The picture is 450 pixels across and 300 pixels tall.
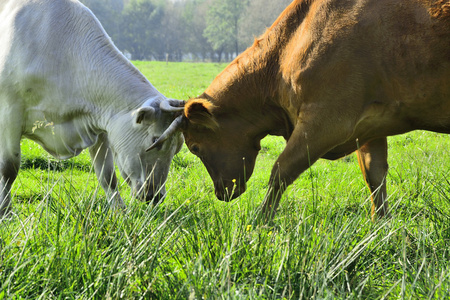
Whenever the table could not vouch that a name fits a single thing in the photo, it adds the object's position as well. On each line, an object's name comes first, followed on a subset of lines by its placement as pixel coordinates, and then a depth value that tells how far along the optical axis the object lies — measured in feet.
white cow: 16.76
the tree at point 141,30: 325.42
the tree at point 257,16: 255.70
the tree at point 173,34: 325.42
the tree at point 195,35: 333.21
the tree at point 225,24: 301.63
